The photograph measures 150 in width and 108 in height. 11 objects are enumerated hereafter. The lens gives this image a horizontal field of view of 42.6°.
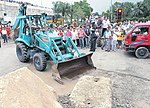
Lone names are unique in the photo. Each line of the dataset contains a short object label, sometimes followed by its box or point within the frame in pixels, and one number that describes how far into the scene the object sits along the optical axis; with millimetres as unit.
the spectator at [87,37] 13549
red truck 10430
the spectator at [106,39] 12485
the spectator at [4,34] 16230
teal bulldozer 7664
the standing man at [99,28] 13764
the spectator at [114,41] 12266
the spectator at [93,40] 12305
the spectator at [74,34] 13024
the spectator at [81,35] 13273
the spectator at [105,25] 13744
